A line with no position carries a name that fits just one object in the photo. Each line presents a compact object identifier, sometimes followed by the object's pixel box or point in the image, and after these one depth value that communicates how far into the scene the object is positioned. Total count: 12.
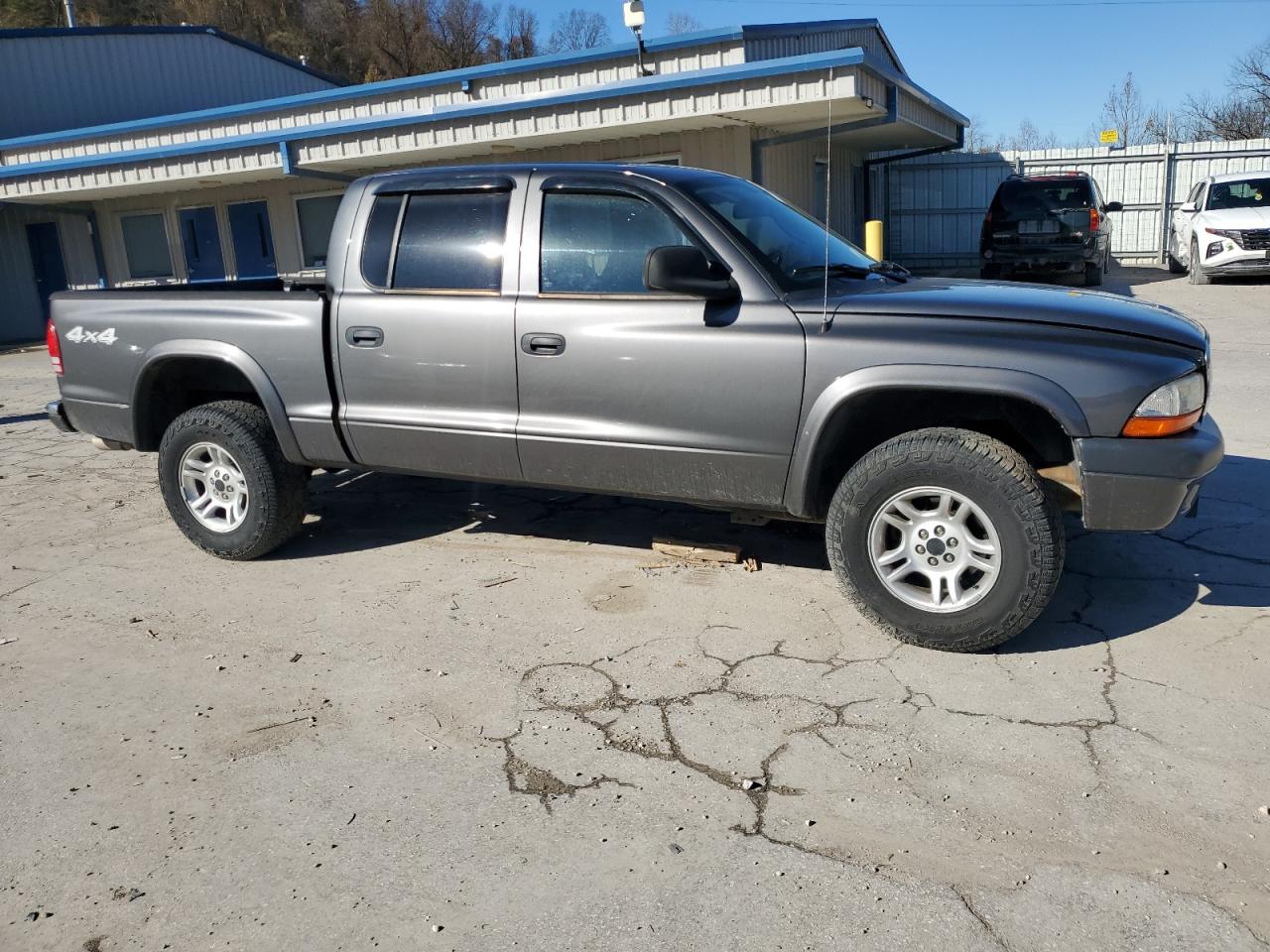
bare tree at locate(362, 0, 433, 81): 44.72
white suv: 15.71
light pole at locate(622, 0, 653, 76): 12.28
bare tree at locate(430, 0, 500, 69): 45.38
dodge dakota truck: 3.65
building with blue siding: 12.10
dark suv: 15.20
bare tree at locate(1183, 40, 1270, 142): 36.91
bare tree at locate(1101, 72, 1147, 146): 41.48
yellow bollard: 10.01
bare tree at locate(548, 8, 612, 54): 51.91
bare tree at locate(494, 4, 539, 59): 47.78
